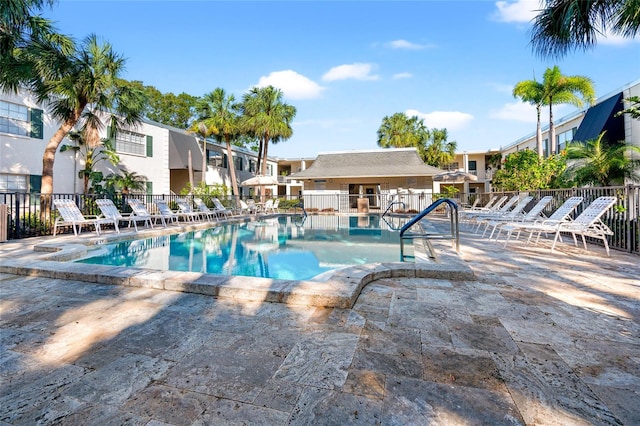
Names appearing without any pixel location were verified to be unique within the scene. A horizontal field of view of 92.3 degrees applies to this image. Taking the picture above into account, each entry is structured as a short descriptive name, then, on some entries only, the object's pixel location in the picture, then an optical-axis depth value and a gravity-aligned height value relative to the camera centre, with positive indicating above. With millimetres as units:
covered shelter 20094 +2360
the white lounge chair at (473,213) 10773 -79
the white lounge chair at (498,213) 8976 -98
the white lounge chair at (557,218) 5797 -171
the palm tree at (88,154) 13133 +2692
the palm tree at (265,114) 22609 +7377
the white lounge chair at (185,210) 11586 +78
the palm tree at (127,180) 14691 +1569
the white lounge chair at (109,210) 8508 +72
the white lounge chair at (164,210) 10723 +76
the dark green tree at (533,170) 13070 +1693
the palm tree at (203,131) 20156 +5453
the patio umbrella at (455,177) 16734 +1823
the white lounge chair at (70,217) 7965 -116
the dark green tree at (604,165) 12469 +1775
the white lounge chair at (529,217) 6996 -191
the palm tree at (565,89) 16172 +6503
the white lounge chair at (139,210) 9711 +74
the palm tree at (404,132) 29180 +7584
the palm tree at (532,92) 17266 +6661
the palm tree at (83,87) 9039 +3951
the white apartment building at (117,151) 11656 +3062
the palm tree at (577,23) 5953 +3772
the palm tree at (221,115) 20938 +6814
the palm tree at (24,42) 7324 +4469
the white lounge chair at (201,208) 12880 +167
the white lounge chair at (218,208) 13891 +173
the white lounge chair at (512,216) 7787 -164
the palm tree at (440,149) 28703 +5725
